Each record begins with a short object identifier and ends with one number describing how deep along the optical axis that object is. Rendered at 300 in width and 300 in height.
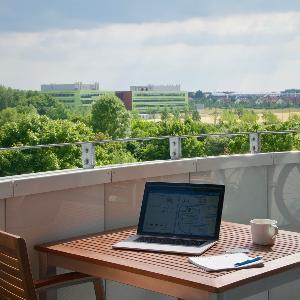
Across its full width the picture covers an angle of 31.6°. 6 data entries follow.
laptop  2.20
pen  1.87
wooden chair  1.83
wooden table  1.75
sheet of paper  1.85
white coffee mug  2.12
